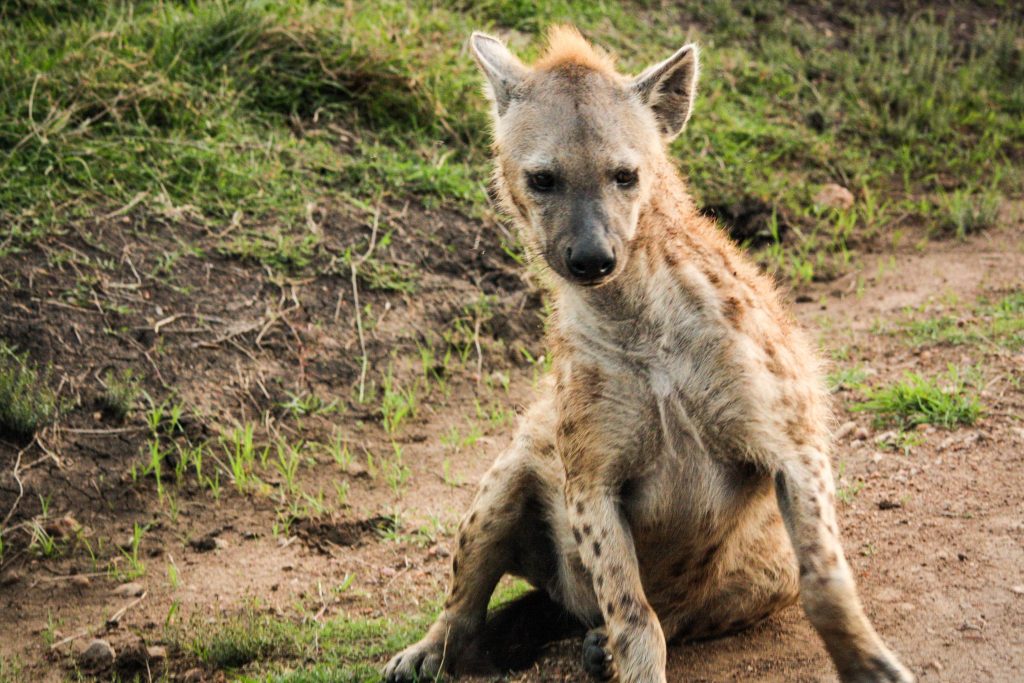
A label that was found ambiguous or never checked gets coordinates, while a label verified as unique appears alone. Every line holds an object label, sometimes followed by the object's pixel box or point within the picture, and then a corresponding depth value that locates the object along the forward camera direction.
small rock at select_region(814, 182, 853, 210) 11.59
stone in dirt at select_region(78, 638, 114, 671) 6.86
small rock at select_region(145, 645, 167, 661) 6.88
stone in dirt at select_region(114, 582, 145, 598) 7.63
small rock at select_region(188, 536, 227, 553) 8.07
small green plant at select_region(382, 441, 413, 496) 8.61
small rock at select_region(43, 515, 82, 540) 7.98
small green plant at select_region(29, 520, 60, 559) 7.85
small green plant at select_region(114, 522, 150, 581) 7.82
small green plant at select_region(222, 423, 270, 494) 8.52
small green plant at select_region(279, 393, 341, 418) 9.15
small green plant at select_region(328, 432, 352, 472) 8.80
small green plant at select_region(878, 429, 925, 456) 7.84
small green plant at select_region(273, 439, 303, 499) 8.54
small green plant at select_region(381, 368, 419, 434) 9.19
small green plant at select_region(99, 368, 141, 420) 8.64
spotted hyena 5.63
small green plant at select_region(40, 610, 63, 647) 7.15
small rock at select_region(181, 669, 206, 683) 6.69
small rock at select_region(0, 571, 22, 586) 7.70
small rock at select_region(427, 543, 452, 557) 7.87
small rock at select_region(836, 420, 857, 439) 8.33
